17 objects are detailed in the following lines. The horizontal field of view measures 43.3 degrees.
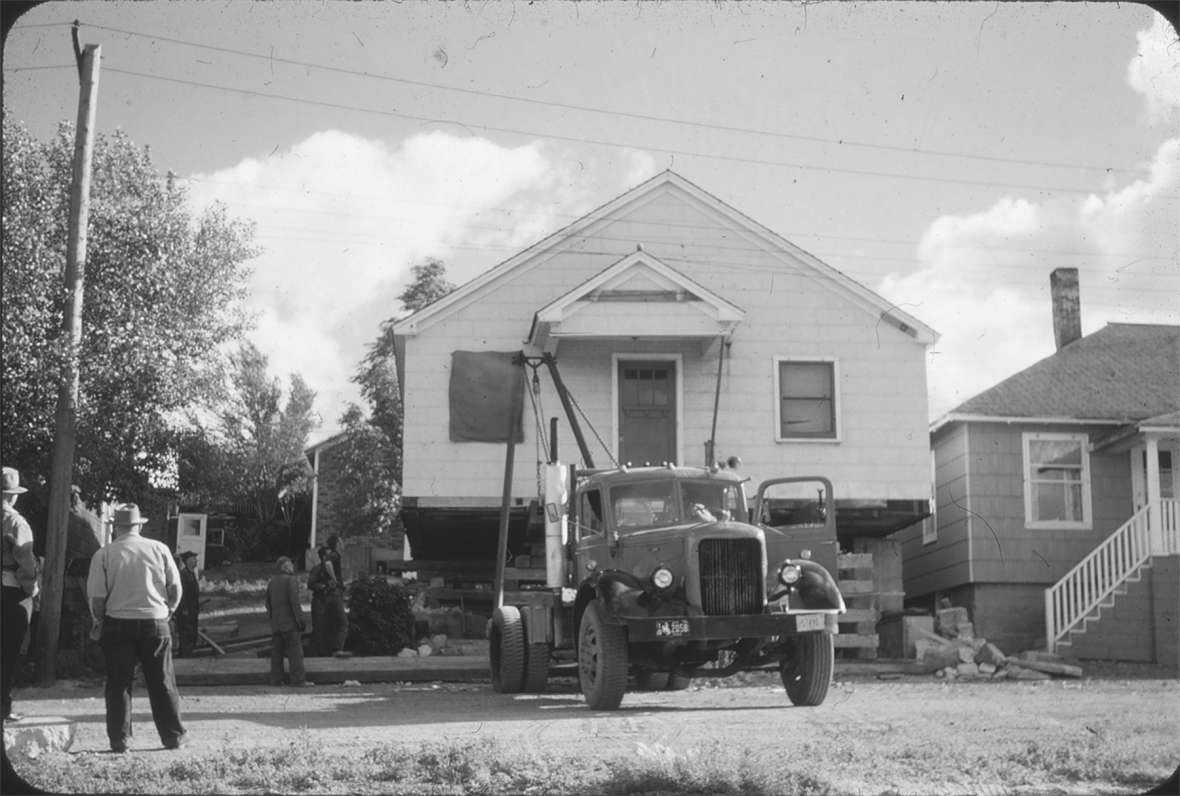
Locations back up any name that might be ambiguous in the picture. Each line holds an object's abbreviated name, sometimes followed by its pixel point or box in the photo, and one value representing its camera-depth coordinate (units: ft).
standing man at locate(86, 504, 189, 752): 34.91
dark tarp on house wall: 80.18
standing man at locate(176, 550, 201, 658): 66.59
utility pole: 57.36
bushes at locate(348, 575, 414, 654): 69.82
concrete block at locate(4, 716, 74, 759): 32.09
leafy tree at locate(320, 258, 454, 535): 135.33
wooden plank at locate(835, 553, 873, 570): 74.28
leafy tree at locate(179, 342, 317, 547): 84.02
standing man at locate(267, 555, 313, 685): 59.67
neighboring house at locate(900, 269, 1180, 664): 81.97
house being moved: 79.71
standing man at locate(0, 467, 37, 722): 34.88
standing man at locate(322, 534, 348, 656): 67.46
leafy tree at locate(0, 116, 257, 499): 61.31
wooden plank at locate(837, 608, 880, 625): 73.10
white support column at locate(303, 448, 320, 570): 139.85
